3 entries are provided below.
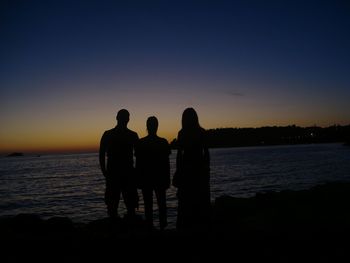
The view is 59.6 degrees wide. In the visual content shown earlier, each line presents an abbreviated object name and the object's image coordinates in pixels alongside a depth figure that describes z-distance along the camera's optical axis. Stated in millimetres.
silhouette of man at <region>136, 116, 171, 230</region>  6406
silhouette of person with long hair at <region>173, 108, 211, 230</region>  5832
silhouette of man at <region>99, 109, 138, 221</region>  6430
